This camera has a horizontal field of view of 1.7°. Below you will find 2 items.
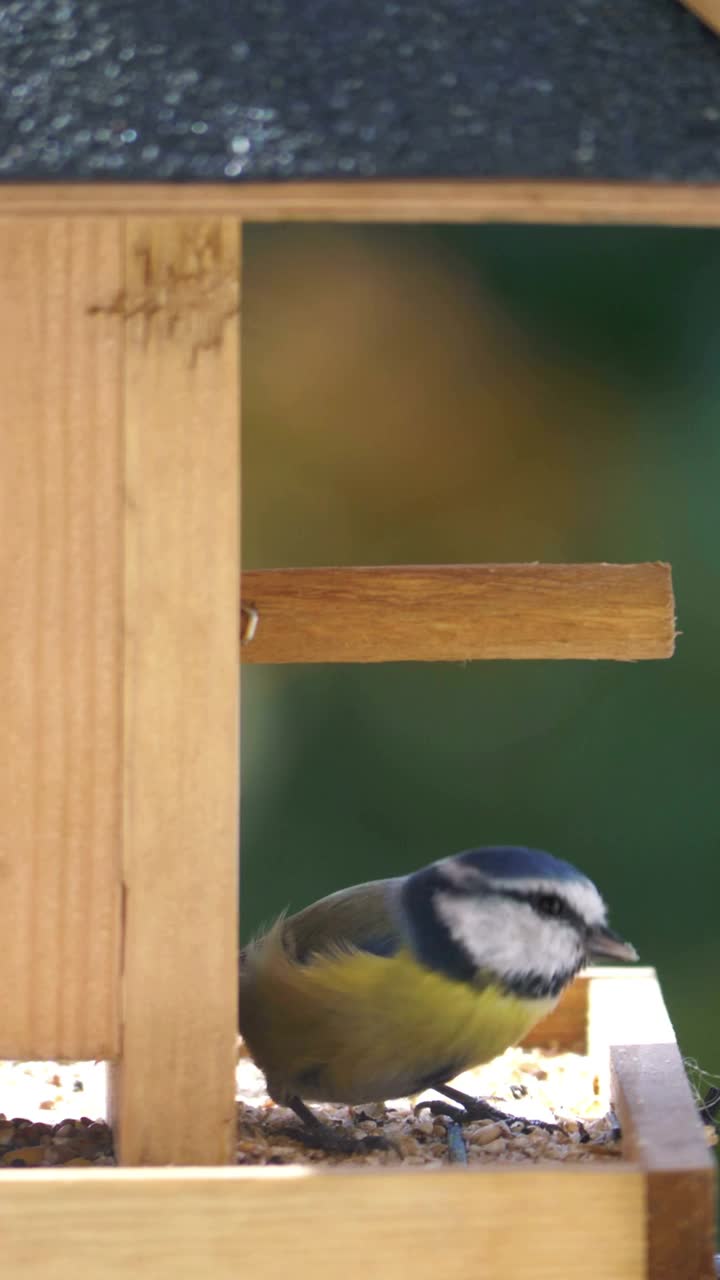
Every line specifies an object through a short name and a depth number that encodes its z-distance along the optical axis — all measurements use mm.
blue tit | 4053
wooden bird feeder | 3964
